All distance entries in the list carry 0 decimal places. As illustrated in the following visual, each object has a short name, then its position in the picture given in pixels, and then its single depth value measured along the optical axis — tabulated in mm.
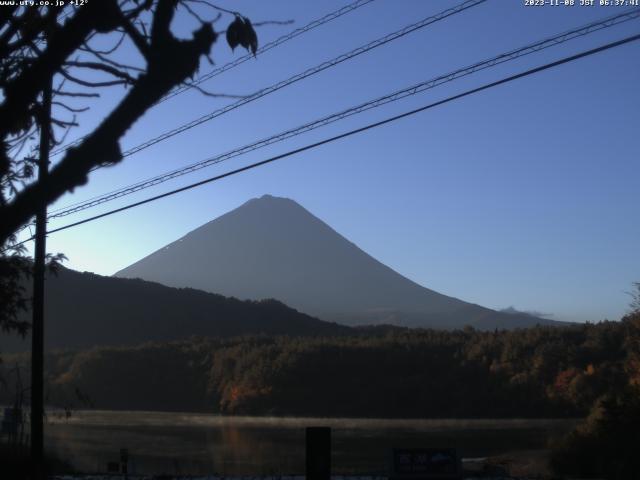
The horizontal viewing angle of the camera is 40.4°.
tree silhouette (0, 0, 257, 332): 3168
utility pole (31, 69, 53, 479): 13609
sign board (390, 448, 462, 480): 11352
